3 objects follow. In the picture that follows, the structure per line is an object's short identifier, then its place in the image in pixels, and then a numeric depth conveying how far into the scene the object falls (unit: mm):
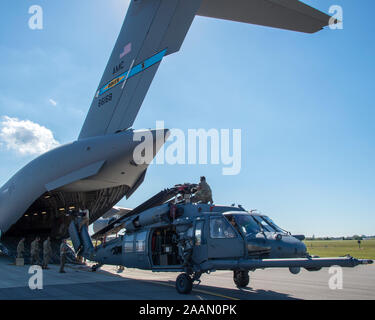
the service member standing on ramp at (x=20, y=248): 17672
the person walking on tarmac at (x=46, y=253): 15578
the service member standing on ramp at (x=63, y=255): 14069
